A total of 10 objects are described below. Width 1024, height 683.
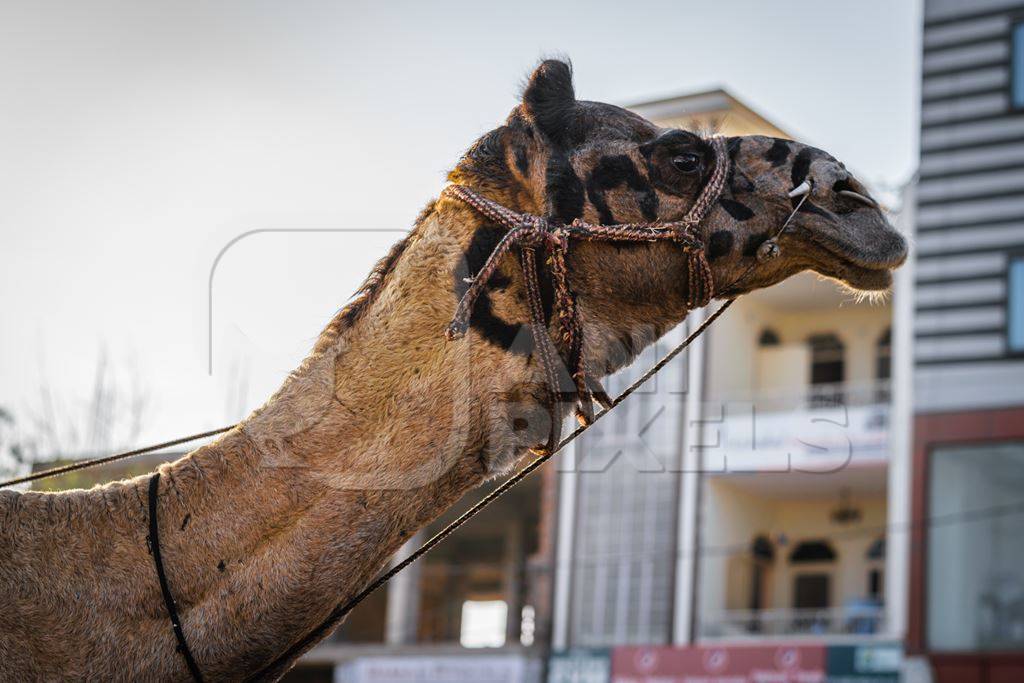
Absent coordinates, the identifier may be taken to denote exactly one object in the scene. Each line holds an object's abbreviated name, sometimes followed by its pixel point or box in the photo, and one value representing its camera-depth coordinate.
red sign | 26.31
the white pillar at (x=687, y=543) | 30.33
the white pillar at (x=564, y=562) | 31.05
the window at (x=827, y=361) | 35.19
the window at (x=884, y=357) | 34.47
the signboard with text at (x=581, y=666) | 29.00
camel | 4.09
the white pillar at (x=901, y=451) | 26.94
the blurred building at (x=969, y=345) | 25.61
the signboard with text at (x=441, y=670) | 29.66
